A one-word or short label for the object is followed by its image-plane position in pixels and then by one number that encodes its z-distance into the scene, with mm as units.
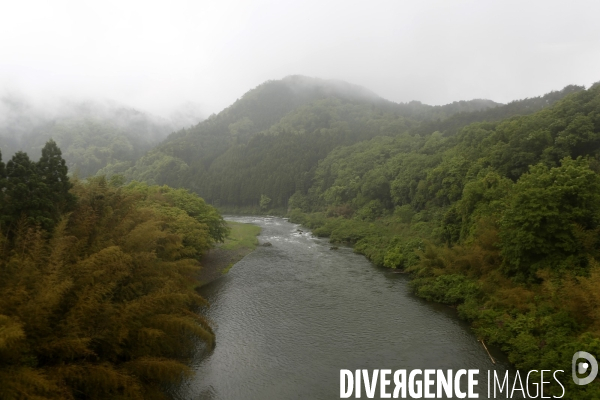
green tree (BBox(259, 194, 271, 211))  99188
